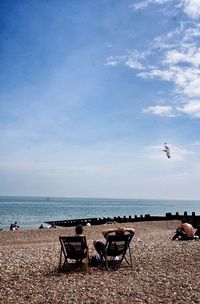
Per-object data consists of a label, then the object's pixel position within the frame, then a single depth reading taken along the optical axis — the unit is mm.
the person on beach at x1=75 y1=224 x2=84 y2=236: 10555
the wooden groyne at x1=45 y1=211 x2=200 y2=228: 30672
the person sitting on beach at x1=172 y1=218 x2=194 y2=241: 16497
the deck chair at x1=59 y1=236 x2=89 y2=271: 9628
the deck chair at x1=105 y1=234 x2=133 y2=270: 10023
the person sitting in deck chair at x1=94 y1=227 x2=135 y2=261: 10141
